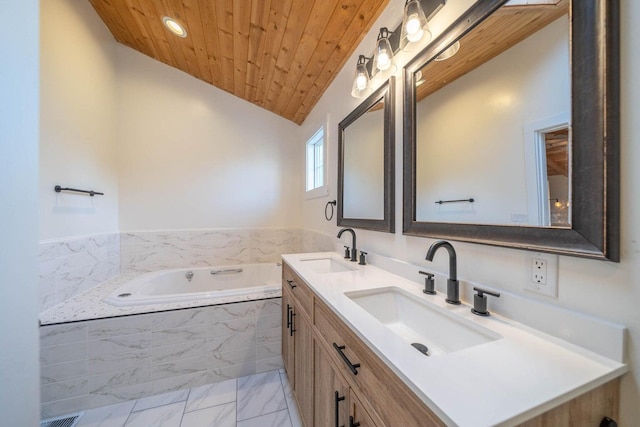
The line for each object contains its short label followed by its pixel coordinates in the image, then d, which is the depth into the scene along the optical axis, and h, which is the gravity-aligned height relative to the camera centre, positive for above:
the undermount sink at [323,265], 1.59 -0.36
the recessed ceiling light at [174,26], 1.93 +1.62
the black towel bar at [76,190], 1.64 +0.19
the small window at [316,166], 2.29 +0.55
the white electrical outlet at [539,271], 0.64 -0.16
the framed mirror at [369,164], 1.27 +0.33
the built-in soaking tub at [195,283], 1.72 -0.66
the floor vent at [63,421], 1.33 -1.20
